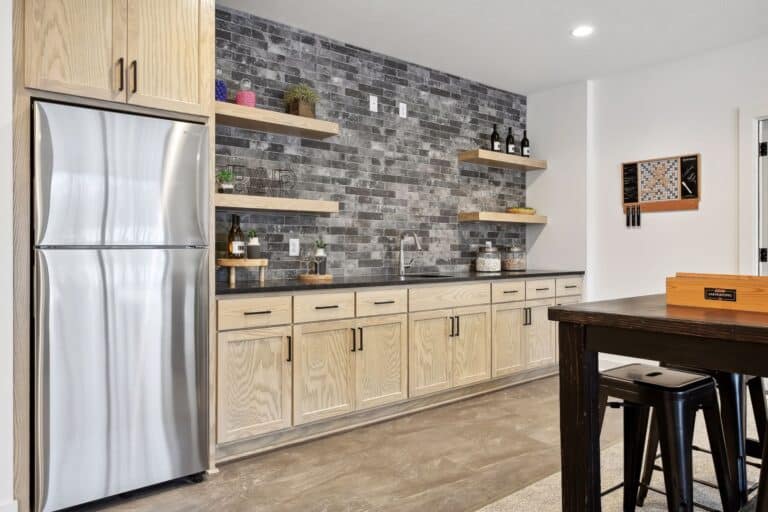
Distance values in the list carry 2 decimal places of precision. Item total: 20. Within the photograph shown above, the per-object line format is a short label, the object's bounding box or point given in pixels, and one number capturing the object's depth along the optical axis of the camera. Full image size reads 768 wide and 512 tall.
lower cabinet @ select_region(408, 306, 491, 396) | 3.71
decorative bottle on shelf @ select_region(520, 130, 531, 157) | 5.44
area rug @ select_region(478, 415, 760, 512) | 2.35
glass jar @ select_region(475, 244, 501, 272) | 4.93
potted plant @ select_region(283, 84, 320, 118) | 3.62
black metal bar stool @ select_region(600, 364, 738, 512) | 1.83
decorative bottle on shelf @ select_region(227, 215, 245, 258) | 3.24
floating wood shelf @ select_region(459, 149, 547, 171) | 4.82
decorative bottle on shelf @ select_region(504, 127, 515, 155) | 5.25
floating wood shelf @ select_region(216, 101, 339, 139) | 3.21
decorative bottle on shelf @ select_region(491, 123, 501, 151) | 5.09
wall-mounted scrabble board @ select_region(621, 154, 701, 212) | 4.51
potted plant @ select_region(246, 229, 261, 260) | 3.41
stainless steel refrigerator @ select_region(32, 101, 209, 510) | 2.25
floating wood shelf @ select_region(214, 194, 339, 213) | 3.18
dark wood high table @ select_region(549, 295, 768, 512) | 1.40
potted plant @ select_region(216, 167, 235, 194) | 3.30
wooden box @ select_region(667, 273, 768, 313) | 1.58
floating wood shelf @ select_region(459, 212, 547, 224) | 4.84
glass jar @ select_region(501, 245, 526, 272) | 5.23
